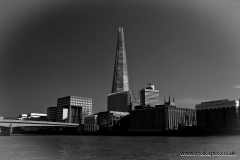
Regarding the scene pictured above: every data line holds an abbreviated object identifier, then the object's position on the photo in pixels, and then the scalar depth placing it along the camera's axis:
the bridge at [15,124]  144.27
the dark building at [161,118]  167.04
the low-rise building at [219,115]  131.88
